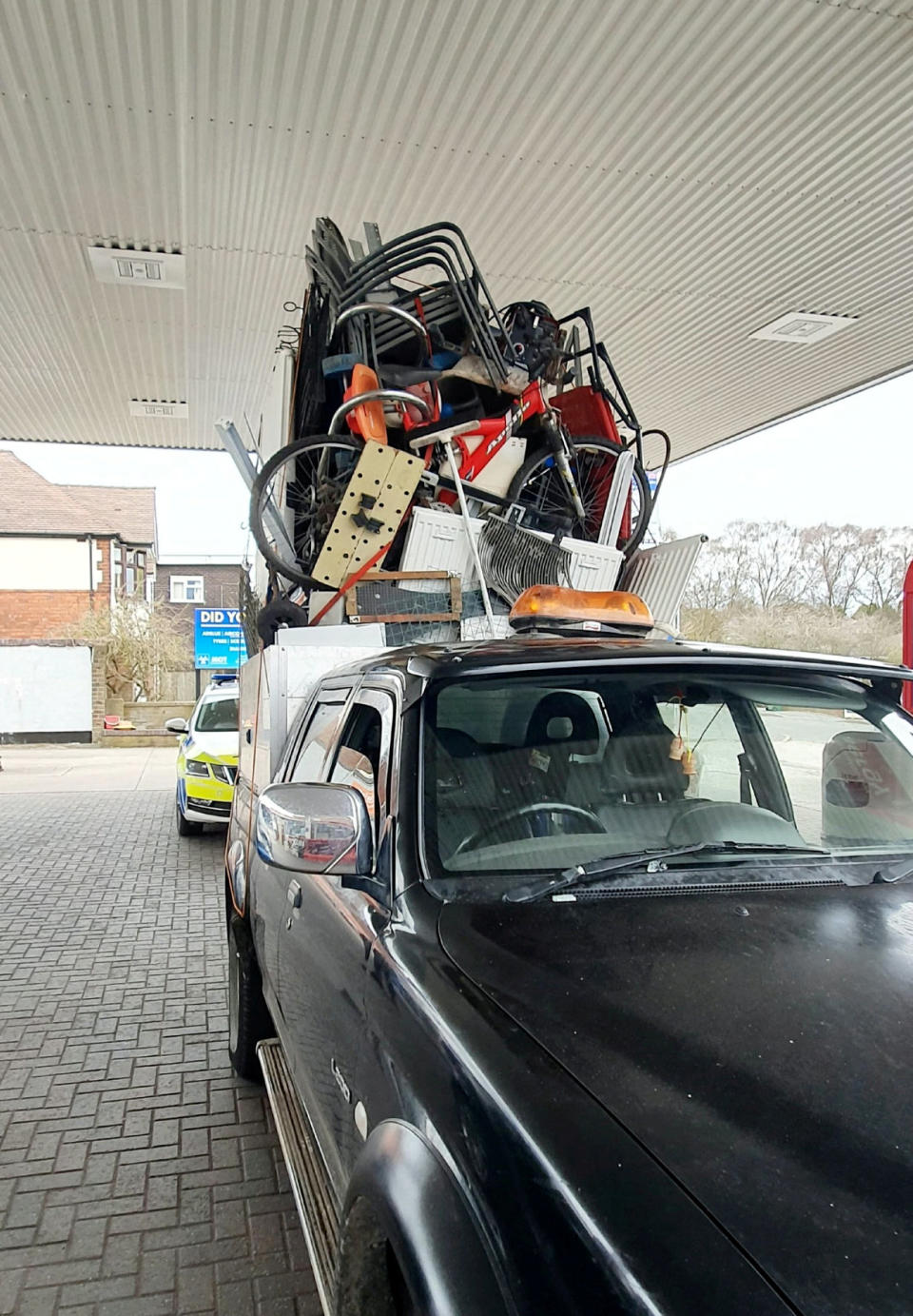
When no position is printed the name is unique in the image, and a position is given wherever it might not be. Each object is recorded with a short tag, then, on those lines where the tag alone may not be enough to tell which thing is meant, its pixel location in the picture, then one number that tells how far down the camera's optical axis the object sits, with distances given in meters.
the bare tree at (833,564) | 24.41
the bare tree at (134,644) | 30.52
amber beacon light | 3.83
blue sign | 26.66
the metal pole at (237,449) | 6.64
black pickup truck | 1.28
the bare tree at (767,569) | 26.05
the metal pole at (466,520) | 5.57
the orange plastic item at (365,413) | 5.77
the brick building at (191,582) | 52.78
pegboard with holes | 5.57
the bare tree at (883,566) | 22.14
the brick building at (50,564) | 37.28
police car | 10.85
